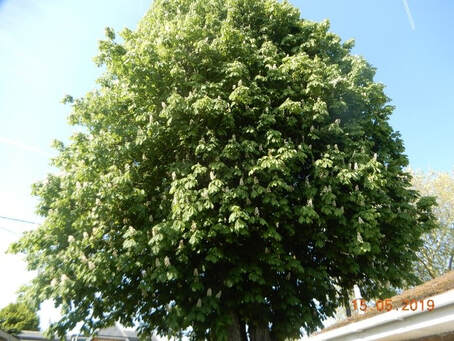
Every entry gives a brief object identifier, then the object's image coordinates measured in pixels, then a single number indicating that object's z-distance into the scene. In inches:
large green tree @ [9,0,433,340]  343.6
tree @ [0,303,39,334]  1362.6
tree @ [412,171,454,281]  1056.8
